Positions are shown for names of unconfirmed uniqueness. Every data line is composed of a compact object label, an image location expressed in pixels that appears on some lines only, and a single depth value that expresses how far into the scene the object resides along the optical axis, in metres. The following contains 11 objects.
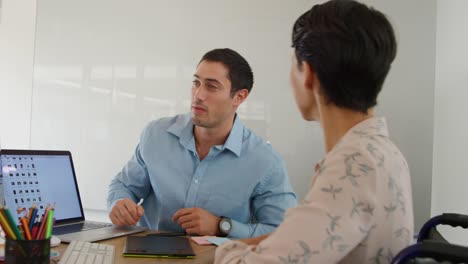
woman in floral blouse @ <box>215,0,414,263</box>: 0.72
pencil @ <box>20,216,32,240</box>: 0.89
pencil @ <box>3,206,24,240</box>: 0.88
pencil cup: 0.87
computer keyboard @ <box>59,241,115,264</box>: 1.05
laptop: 1.32
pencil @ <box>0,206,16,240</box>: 0.87
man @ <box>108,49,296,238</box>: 1.69
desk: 1.13
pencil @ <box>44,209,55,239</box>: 0.90
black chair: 0.62
